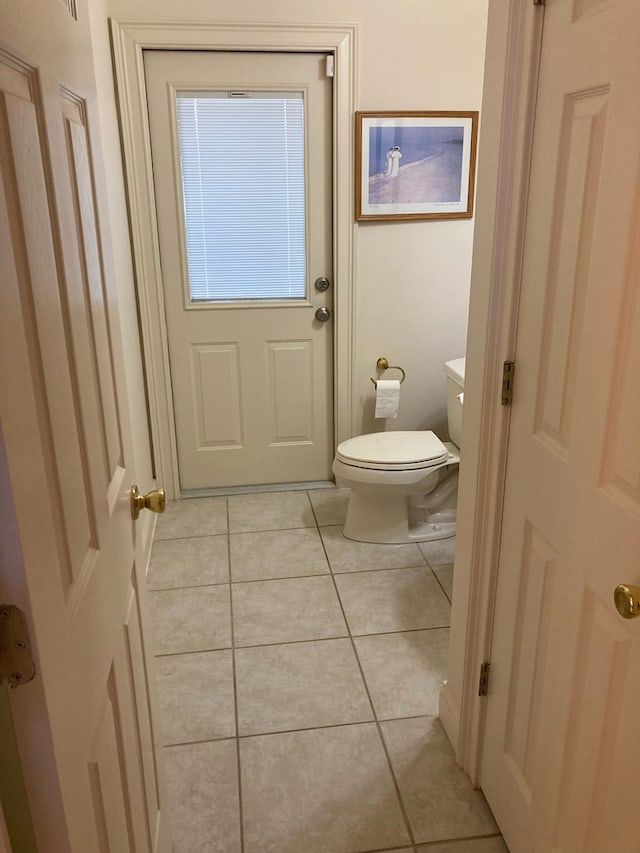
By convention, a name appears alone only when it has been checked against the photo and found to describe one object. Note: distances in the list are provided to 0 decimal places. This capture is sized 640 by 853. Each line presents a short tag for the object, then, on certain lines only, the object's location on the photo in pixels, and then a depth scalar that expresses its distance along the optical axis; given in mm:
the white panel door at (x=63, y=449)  649
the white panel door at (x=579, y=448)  969
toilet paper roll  3178
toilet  2754
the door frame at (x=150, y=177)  2736
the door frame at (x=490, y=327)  1247
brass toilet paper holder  3271
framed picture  2934
